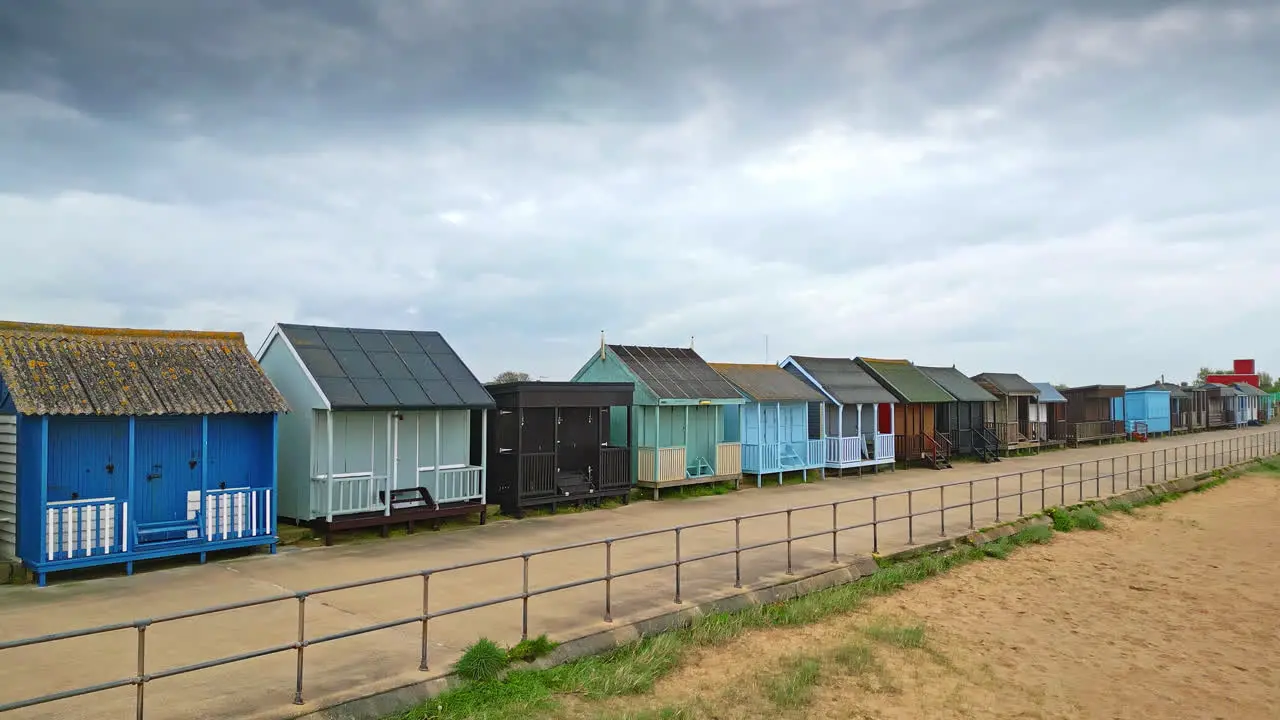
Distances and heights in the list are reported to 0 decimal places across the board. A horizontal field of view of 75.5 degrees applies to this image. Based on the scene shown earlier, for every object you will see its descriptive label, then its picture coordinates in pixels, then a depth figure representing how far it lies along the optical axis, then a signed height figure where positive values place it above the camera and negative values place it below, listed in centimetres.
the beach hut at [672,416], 2220 -62
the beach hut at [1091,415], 4327 -128
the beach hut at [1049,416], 4003 -121
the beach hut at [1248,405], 6619 -113
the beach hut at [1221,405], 6097 -104
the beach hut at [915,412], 3078 -73
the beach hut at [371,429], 1570 -68
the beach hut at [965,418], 3378 -104
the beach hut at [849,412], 2755 -68
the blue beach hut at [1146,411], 4912 -115
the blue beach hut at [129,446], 1218 -81
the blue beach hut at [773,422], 2531 -91
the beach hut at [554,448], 1866 -126
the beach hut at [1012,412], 3603 -91
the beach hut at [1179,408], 5434 -110
